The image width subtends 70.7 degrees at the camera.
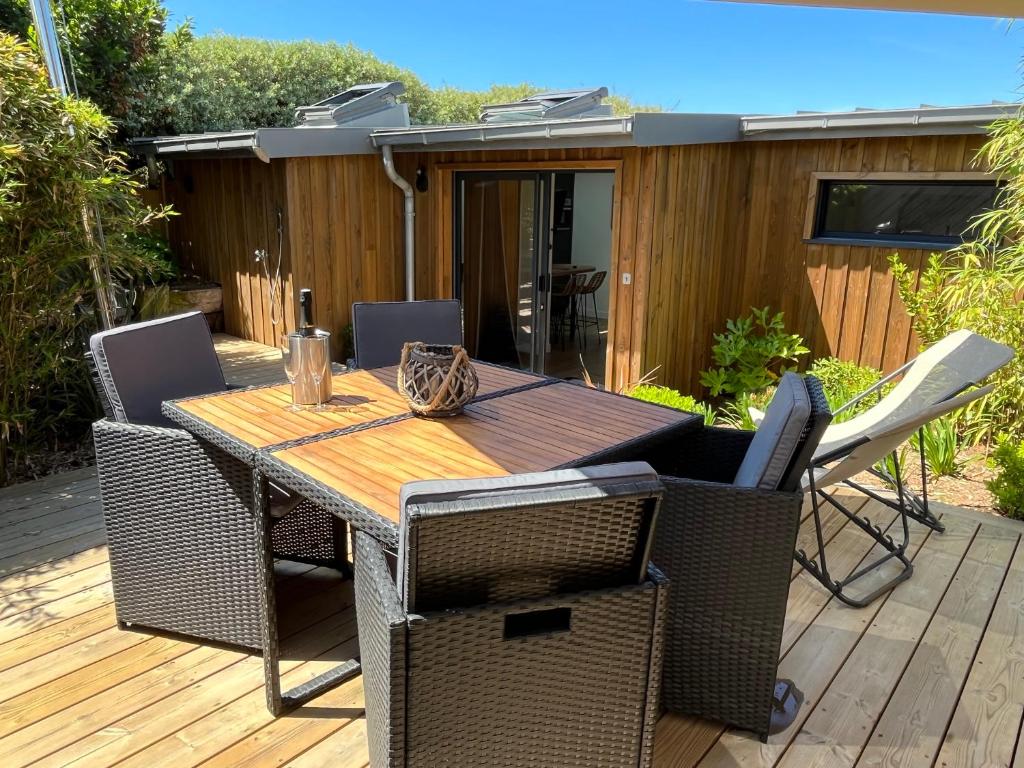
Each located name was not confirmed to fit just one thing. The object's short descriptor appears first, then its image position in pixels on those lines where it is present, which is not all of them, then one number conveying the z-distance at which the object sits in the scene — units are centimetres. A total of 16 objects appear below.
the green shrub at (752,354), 557
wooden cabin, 505
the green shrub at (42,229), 345
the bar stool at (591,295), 768
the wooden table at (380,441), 177
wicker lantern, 219
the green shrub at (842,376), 494
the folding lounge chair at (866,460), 248
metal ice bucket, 227
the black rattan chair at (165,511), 217
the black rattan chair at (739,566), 186
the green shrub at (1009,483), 347
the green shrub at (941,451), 401
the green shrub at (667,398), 433
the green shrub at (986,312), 408
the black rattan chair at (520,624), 135
